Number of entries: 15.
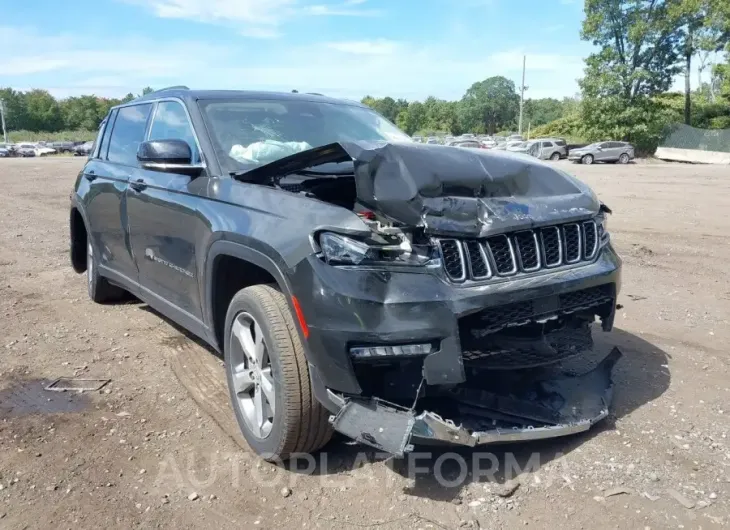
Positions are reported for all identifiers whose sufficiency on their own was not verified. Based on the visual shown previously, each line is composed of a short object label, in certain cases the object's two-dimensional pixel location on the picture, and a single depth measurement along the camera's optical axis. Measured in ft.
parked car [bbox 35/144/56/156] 210.16
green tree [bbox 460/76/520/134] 343.26
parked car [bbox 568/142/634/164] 124.36
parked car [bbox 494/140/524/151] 140.46
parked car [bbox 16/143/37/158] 207.41
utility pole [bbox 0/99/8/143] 284.82
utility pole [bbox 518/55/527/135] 199.17
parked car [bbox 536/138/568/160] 132.67
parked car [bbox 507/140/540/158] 127.67
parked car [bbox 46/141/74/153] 236.02
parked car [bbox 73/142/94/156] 196.65
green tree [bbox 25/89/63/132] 351.87
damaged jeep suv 8.86
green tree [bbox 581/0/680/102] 136.15
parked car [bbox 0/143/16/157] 207.80
